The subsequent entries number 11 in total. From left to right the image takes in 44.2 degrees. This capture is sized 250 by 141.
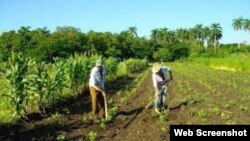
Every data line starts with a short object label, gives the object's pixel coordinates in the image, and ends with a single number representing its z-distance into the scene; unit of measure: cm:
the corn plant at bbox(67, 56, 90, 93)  1353
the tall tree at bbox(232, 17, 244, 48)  7627
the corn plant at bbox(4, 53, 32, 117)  912
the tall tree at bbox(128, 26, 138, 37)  8409
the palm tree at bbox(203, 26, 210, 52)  8409
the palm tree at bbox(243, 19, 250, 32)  7479
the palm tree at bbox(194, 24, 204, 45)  8697
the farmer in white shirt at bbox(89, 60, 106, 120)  887
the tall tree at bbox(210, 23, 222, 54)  8190
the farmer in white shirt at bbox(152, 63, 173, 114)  884
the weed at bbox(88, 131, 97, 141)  717
